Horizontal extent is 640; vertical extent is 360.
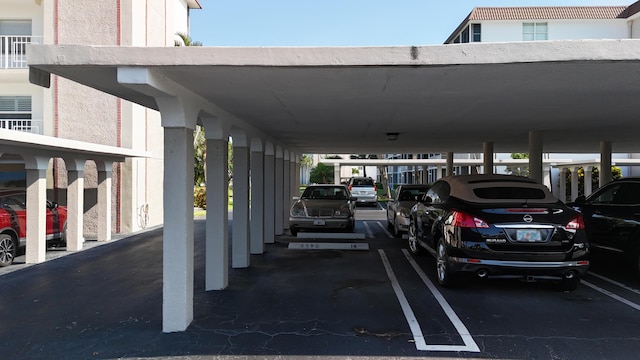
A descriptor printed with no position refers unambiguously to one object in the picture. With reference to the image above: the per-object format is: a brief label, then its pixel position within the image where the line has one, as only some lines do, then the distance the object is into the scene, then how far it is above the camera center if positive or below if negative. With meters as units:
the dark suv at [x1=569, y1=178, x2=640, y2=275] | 6.79 -0.64
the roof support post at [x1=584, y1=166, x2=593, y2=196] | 24.44 +0.14
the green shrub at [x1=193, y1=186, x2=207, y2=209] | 22.89 -1.02
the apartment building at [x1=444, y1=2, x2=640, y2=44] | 27.23 +10.27
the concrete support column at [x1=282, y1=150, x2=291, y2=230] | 13.49 -0.29
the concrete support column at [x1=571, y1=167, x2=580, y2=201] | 25.51 -0.16
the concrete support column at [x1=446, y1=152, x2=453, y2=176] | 20.15 +0.78
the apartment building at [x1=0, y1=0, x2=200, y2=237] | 13.53 +2.14
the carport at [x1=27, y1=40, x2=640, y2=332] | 4.04 +1.11
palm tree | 20.17 +6.74
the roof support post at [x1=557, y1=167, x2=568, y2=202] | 26.96 -0.37
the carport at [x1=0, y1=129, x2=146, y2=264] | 8.33 +0.08
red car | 8.84 -0.99
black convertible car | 5.57 -0.80
